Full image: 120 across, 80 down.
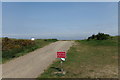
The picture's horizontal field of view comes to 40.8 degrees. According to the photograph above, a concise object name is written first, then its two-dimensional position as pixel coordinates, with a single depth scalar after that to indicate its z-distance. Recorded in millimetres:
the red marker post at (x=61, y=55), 10203
